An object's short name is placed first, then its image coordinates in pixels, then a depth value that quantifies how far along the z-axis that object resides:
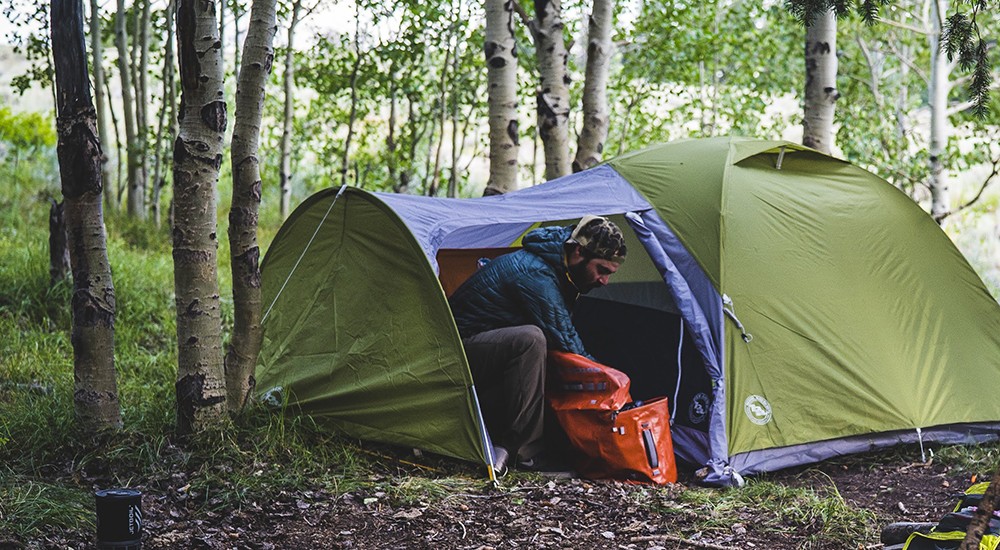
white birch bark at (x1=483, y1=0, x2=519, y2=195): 6.57
